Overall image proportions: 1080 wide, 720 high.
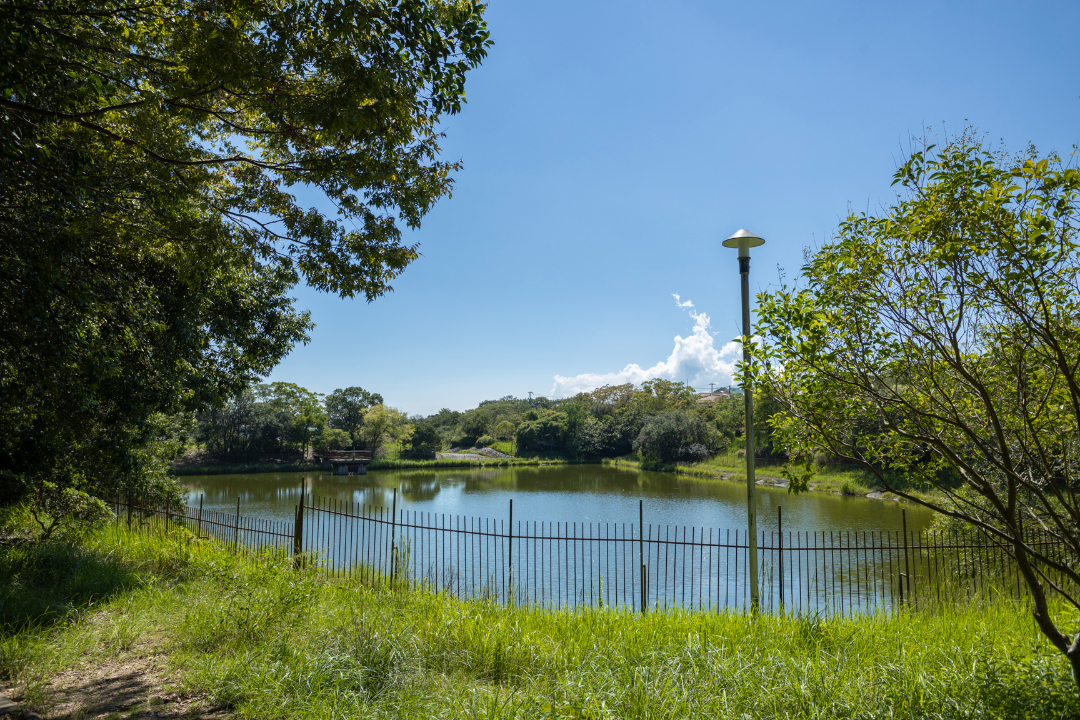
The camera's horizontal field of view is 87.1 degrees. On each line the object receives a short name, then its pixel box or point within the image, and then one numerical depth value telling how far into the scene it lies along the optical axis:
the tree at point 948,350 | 2.96
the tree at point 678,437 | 47.16
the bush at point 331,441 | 49.69
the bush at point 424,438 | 54.03
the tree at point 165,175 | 4.02
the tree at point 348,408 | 56.41
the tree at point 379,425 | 52.50
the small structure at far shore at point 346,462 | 44.78
